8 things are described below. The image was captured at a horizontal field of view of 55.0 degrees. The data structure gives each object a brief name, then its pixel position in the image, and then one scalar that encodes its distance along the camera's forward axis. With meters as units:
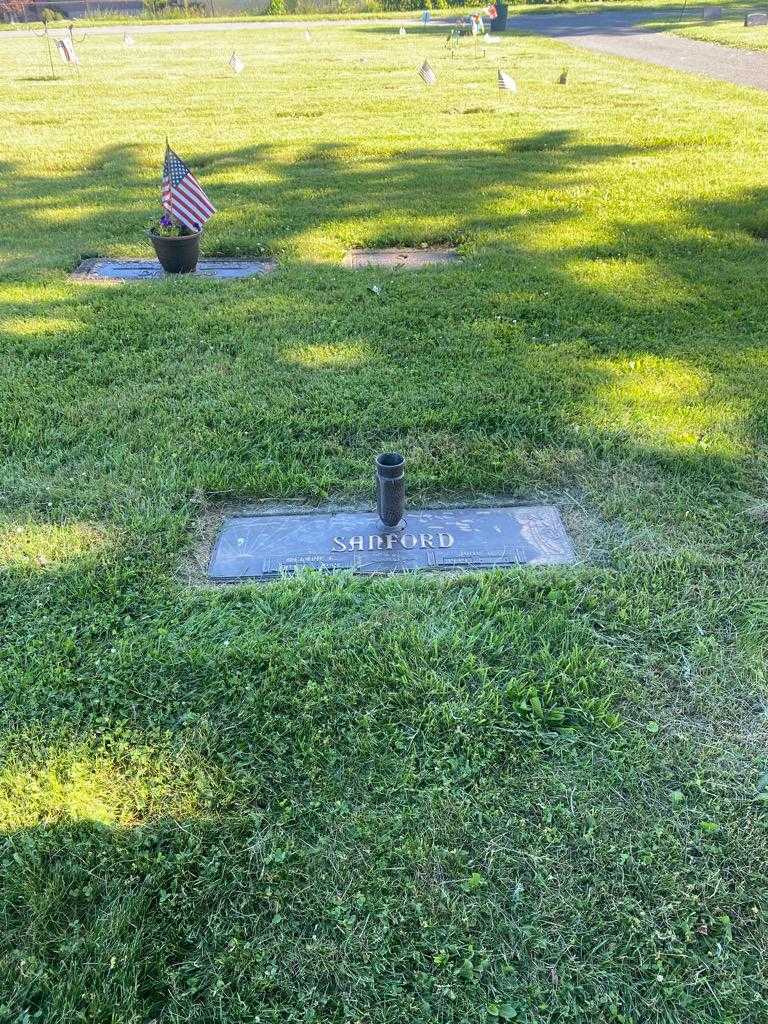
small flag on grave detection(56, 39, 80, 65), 17.00
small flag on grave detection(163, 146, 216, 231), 5.76
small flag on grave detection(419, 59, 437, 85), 12.16
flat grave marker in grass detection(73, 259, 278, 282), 6.29
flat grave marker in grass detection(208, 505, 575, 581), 3.24
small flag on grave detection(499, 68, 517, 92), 11.59
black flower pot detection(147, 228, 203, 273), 6.04
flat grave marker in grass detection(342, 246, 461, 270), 6.29
